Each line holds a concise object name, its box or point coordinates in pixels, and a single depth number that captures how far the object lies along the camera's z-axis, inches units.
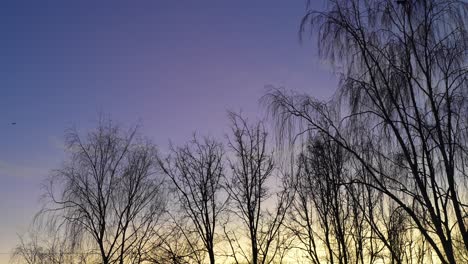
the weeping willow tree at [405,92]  289.7
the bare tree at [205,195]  658.8
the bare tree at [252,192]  622.8
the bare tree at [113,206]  751.1
